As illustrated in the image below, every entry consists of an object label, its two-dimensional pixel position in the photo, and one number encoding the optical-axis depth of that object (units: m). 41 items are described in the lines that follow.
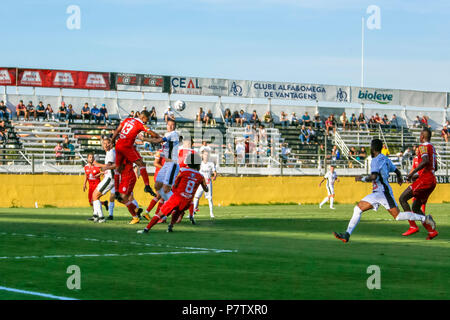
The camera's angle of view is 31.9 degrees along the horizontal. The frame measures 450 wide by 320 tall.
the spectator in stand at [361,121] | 52.67
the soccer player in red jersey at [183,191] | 16.33
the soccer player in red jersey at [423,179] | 16.64
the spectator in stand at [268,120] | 49.28
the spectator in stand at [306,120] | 51.06
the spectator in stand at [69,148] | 37.69
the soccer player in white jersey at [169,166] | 18.78
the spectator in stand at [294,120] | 51.09
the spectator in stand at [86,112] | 44.72
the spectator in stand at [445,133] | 53.45
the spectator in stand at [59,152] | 36.63
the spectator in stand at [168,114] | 46.89
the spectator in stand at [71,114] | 44.86
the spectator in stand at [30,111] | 43.66
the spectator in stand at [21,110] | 43.62
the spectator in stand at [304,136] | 48.00
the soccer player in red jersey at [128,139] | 18.48
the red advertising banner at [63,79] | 47.19
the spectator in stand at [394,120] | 56.72
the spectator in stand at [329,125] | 50.50
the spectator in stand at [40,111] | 43.91
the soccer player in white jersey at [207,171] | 24.30
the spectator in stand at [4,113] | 42.25
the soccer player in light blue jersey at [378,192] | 13.79
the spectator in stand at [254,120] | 48.53
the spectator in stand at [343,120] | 51.68
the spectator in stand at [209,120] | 47.28
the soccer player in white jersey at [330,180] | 33.34
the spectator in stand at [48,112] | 44.22
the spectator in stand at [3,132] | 38.78
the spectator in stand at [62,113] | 44.78
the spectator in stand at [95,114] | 45.34
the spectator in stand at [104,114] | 45.41
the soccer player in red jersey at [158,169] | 19.42
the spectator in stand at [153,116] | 46.26
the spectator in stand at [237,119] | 48.00
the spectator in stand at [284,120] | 50.49
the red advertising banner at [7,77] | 46.50
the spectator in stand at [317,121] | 51.56
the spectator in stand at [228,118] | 48.34
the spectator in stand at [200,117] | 47.48
